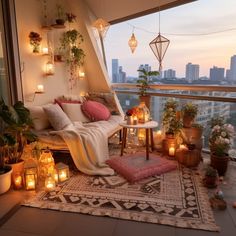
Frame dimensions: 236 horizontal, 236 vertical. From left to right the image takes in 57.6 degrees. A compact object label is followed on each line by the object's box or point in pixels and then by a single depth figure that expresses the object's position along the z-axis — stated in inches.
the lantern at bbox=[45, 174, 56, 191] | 91.3
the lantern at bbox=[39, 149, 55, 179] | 99.2
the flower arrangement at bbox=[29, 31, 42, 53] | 123.3
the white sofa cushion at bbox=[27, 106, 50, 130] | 117.6
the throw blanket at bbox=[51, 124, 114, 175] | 106.7
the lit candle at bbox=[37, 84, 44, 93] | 130.9
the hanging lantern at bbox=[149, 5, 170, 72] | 113.0
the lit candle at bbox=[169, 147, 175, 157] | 126.0
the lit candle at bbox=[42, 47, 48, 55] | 132.7
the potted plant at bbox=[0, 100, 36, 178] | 90.2
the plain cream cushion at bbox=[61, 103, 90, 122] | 133.7
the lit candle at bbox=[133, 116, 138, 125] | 121.6
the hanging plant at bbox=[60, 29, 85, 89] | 150.7
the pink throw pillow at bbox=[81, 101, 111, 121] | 141.6
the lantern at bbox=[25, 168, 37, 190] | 92.0
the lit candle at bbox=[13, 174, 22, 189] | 93.0
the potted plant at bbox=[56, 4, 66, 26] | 143.4
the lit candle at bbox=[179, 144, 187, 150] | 115.8
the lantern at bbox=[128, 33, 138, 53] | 131.5
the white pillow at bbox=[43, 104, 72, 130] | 116.2
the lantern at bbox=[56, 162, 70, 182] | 99.3
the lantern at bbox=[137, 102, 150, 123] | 124.9
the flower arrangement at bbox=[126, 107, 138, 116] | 122.7
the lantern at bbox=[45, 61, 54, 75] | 137.0
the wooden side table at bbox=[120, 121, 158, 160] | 117.3
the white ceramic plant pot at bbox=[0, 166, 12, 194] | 88.6
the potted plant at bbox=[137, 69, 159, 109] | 145.7
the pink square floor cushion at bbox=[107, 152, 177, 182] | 101.7
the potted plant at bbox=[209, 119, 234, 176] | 104.8
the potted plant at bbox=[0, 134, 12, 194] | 88.7
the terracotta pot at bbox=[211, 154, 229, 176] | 104.2
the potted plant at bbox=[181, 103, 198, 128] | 125.4
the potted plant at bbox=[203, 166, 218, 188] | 93.6
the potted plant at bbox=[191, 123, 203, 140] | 123.5
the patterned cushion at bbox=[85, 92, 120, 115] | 160.4
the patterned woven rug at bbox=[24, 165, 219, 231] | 74.3
